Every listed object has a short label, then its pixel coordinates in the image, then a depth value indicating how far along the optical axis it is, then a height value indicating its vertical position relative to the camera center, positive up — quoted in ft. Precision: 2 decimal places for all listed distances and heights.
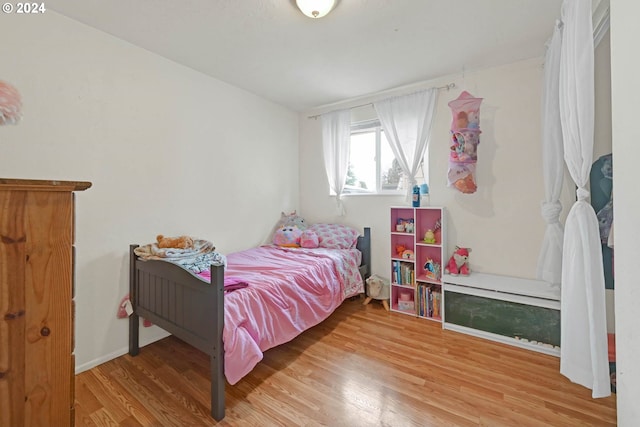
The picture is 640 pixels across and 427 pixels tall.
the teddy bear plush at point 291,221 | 11.63 -0.26
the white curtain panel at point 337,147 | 11.12 +2.89
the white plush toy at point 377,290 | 10.08 -2.87
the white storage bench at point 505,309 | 6.80 -2.62
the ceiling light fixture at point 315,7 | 5.39 +4.30
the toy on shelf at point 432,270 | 8.78 -1.85
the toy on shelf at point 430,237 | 9.10 -0.77
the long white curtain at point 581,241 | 4.56 -0.49
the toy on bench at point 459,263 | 8.44 -1.57
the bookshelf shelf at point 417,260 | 8.84 -1.60
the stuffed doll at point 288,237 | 10.56 -0.88
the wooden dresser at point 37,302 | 2.22 -0.77
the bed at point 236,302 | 4.94 -2.02
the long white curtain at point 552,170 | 6.47 +1.11
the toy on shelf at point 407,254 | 9.42 -1.42
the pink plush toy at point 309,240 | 10.28 -0.98
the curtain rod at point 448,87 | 8.98 +4.38
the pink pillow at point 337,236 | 10.30 -0.84
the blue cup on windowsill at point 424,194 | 9.46 +0.74
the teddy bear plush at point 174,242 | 6.85 -0.70
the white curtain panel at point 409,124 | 9.30 +3.28
